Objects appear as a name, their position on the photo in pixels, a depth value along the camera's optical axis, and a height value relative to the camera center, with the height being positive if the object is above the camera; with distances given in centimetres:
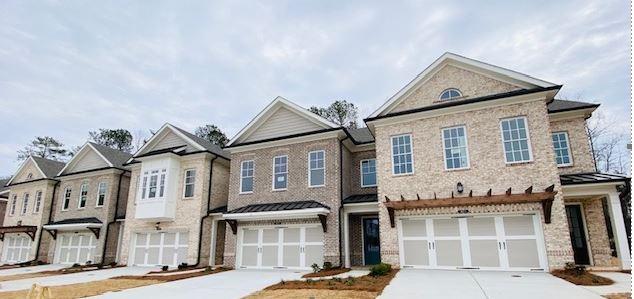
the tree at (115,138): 4203 +1106
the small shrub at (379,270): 1218 -124
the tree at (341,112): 3678 +1240
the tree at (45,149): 4594 +1085
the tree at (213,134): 3784 +1054
